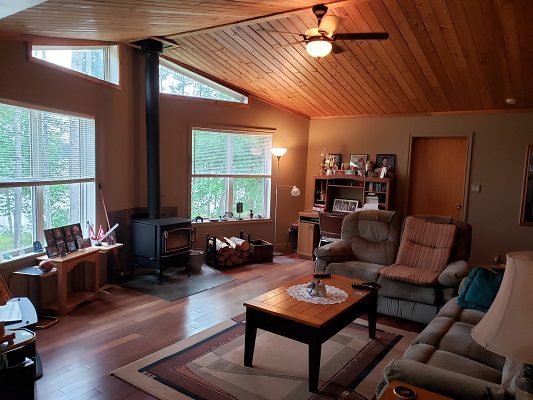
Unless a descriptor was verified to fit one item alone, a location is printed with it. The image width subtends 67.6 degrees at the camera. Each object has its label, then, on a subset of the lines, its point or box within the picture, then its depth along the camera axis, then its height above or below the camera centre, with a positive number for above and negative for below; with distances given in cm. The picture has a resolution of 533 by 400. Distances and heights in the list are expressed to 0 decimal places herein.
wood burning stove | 486 -97
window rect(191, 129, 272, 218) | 609 -11
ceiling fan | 339 +113
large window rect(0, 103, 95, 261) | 362 -14
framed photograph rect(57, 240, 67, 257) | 393 -87
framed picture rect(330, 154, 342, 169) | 688 +16
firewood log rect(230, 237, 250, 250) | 596 -116
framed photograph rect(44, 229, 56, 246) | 384 -75
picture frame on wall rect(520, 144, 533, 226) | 539 -27
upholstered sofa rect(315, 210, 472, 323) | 373 -93
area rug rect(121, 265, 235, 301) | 460 -148
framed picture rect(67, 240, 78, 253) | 408 -88
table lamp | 132 -50
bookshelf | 618 -35
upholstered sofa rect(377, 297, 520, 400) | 176 -106
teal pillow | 303 -90
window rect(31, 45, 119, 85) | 404 +112
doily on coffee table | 303 -100
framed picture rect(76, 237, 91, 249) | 421 -87
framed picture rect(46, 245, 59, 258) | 383 -88
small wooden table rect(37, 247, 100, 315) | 379 -117
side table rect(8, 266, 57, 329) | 354 -115
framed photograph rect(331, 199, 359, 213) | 656 -61
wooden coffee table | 264 -106
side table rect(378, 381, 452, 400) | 166 -95
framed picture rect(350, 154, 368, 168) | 654 +15
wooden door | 595 -7
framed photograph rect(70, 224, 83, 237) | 420 -73
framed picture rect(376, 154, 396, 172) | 632 +14
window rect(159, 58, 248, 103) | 564 +117
